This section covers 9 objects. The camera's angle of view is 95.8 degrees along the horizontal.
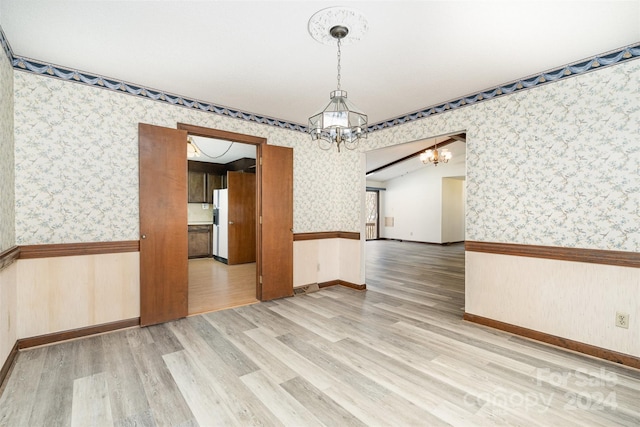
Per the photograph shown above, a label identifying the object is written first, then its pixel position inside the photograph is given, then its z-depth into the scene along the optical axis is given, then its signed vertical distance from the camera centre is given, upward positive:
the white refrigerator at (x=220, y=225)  6.71 -0.30
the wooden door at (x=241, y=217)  6.62 -0.09
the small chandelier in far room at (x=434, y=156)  7.52 +1.53
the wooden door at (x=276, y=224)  4.06 -0.16
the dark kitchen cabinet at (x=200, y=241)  7.36 -0.71
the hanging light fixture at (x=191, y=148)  4.96 +1.14
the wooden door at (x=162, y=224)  3.14 -0.13
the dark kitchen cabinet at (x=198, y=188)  7.35 +0.65
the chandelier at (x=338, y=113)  2.02 +0.71
